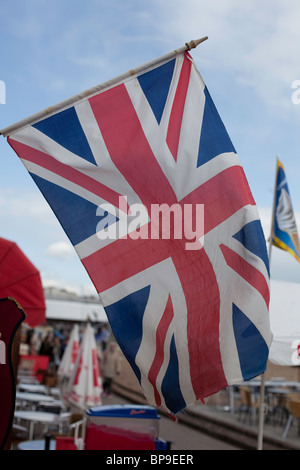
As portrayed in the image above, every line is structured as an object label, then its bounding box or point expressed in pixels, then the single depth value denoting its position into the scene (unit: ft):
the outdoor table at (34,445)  24.02
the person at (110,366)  65.23
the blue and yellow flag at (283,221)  22.86
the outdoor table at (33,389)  44.76
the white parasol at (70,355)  53.11
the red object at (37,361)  65.51
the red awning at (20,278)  25.34
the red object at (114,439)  18.56
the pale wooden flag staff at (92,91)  10.54
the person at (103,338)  97.46
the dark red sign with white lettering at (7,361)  10.03
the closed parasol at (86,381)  36.35
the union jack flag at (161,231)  10.56
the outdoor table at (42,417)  31.50
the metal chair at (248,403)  44.41
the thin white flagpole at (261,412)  19.62
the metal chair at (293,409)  38.47
